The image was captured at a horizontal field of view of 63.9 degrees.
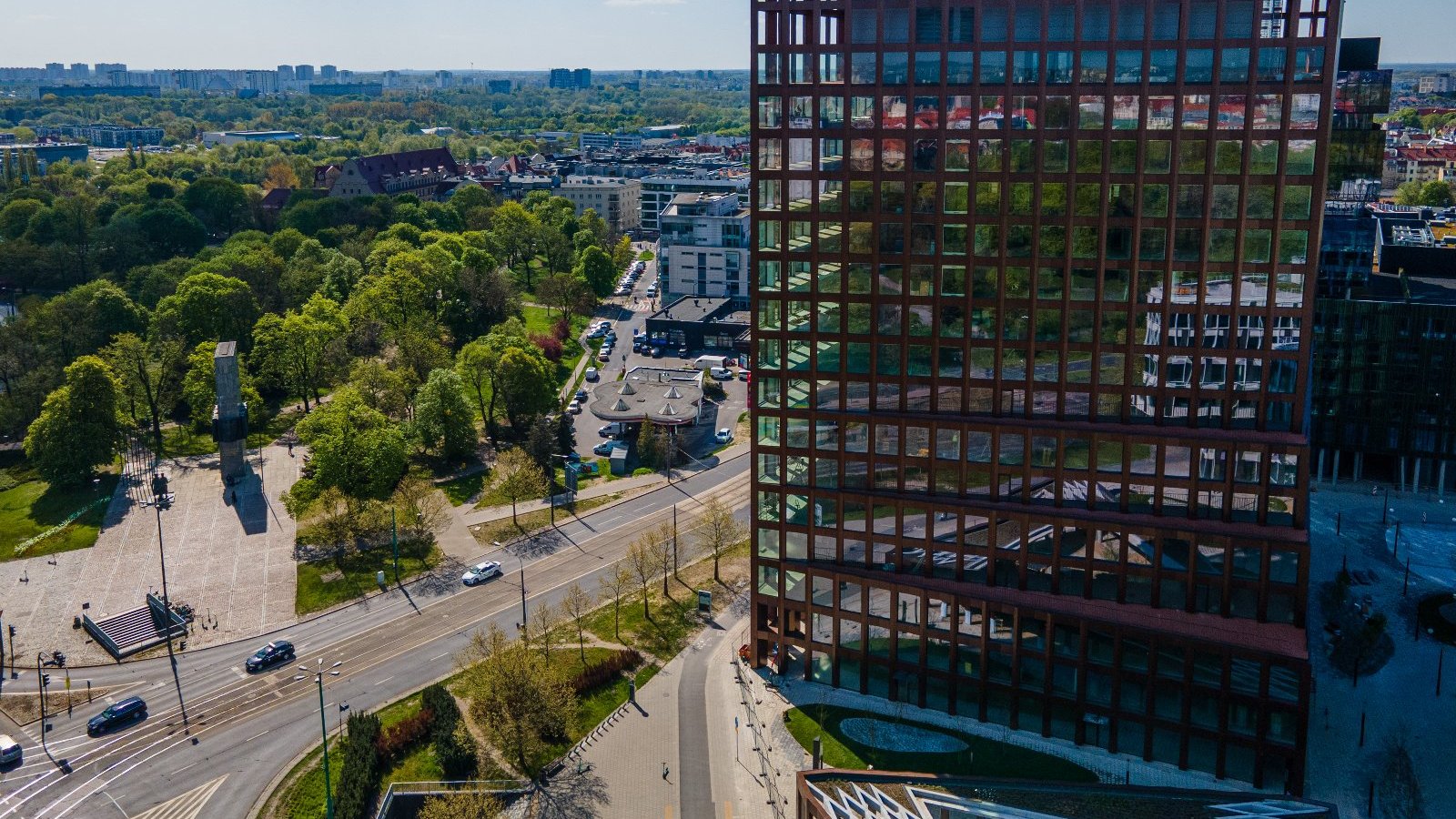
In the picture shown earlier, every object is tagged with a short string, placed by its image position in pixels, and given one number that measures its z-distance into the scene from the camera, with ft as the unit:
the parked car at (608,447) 375.45
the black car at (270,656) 242.37
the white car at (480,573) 281.95
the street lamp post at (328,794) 189.88
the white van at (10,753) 210.38
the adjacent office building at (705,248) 555.28
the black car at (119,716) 221.05
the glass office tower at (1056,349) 191.21
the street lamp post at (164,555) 239.91
